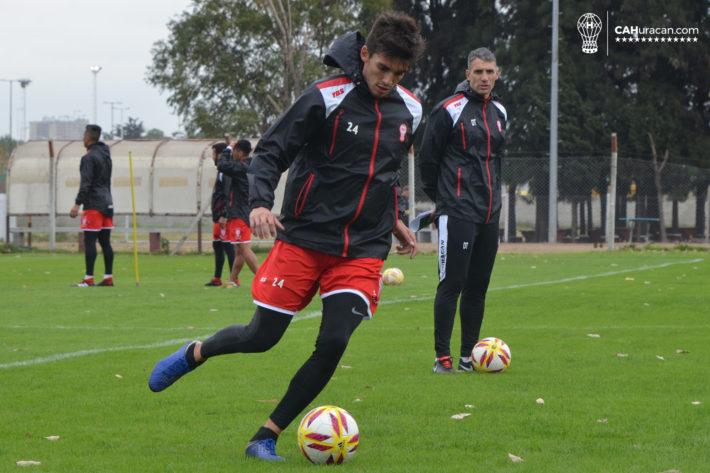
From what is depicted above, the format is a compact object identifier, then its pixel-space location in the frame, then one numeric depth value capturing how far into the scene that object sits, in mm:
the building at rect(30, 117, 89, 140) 173262
